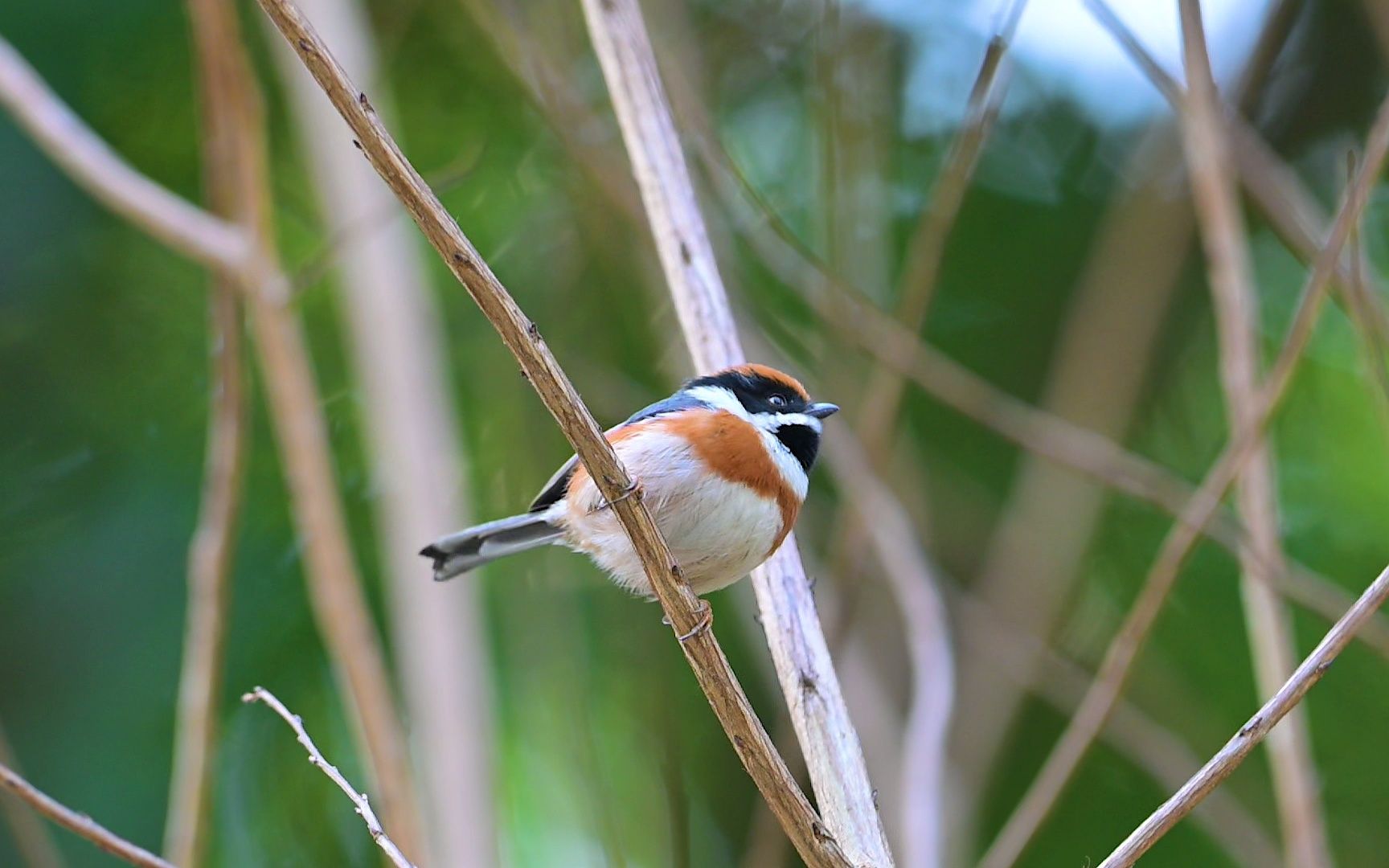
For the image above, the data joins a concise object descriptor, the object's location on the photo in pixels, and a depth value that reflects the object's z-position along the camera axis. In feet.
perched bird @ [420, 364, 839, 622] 19.12
